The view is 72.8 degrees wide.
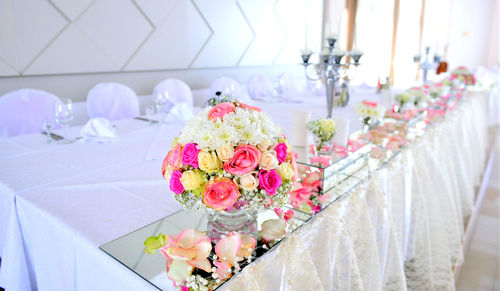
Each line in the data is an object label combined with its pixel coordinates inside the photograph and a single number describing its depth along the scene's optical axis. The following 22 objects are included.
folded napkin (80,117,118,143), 1.67
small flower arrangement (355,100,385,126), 1.84
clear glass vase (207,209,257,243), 0.77
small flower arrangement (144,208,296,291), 0.65
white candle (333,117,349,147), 1.44
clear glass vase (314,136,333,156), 1.31
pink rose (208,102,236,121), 0.72
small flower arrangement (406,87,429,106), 2.45
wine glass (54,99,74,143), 1.61
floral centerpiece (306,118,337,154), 1.35
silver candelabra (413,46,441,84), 3.60
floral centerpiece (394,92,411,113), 2.33
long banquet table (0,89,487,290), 0.84
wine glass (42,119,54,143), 1.67
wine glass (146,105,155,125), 2.20
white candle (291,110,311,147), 1.44
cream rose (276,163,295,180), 0.73
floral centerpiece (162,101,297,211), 0.67
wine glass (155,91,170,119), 2.19
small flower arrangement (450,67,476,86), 4.05
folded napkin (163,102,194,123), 2.09
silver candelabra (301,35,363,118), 1.73
